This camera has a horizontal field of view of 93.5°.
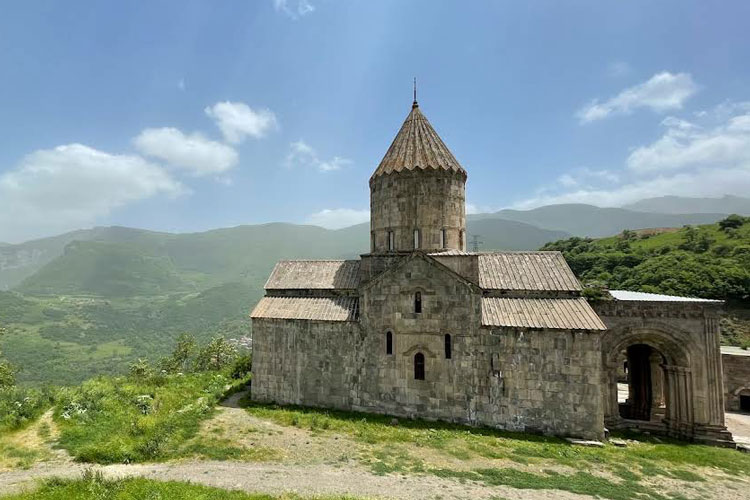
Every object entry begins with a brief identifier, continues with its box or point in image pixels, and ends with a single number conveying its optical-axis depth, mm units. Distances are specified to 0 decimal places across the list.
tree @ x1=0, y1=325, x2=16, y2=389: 23359
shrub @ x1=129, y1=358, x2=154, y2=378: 25412
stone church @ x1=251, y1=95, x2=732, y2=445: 13438
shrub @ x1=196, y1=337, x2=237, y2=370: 31609
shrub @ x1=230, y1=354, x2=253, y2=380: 22172
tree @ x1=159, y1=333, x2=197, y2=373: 34438
